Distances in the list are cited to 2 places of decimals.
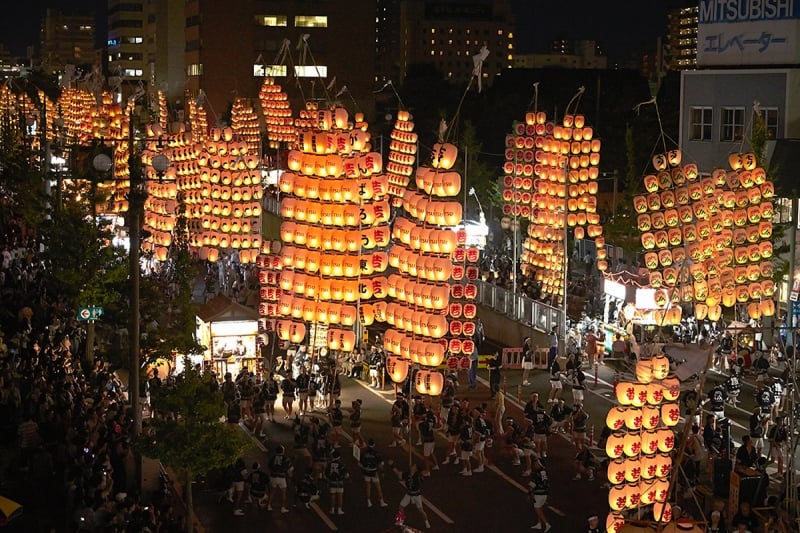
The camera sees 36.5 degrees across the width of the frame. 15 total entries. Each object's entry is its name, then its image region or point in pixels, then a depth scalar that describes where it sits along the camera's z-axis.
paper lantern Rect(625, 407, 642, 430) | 24.31
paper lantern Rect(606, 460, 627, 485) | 23.95
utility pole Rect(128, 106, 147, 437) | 23.92
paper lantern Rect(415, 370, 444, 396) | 32.47
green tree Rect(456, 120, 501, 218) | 68.94
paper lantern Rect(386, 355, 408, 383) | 33.50
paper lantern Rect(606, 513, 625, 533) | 23.24
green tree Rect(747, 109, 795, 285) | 42.69
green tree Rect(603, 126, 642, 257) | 53.19
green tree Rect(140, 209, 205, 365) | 32.09
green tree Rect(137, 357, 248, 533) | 22.80
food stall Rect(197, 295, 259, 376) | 35.97
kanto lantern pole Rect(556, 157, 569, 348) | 39.84
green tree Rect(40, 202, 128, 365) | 34.31
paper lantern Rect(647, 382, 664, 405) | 24.33
